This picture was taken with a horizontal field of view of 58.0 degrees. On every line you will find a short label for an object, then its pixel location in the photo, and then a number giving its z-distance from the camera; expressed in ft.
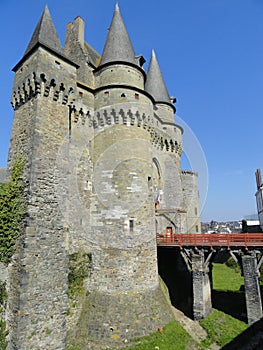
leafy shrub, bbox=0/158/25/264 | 32.04
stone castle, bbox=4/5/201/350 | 31.81
